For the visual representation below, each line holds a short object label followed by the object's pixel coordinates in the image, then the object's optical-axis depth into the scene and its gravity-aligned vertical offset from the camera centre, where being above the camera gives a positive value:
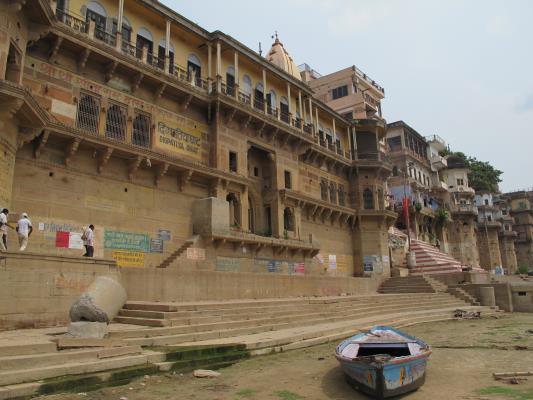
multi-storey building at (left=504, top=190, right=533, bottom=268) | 73.34 +8.29
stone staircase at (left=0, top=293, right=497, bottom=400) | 7.29 -1.25
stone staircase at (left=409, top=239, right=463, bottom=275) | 34.47 +1.22
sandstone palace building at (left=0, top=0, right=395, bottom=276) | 15.09 +6.06
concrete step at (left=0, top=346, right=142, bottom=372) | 7.17 -1.18
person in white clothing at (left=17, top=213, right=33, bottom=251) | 12.17 +1.59
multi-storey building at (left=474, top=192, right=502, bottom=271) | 60.16 +5.93
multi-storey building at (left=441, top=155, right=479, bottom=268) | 51.69 +7.28
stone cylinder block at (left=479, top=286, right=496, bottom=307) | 25.45 -1.16
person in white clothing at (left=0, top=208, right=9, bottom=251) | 11.46 +1.61
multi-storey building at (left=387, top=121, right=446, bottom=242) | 44.47 +10.29
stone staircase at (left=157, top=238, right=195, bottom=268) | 17.88 +1.23
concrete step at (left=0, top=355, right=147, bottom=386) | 6.82 -1.32
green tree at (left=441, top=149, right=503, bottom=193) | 64.50 +14.31
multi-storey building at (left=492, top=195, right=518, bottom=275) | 66.06 +4.90
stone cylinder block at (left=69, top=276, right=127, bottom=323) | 9.06 -0.33
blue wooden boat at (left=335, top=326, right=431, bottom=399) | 6.69 -1.31
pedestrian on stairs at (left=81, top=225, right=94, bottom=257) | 13.77 +1.41
